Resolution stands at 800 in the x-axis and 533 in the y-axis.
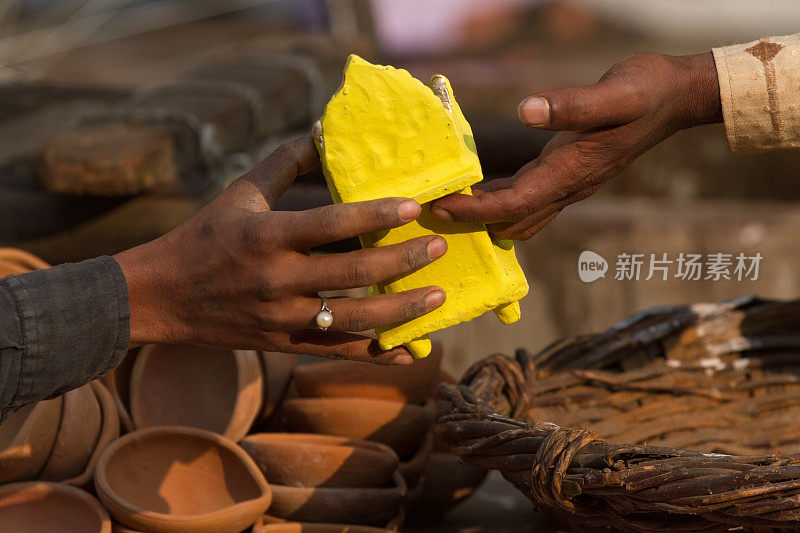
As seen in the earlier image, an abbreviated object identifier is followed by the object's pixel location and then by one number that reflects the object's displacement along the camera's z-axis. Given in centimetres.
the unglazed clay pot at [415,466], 282
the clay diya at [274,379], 284
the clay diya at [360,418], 282
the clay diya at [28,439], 271
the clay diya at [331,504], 275
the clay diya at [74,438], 274
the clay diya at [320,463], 277
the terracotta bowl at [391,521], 276
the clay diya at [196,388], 281
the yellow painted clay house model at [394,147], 264
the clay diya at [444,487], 285
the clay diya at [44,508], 271
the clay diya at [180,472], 275
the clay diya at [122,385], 280
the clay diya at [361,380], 284
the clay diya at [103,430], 274
